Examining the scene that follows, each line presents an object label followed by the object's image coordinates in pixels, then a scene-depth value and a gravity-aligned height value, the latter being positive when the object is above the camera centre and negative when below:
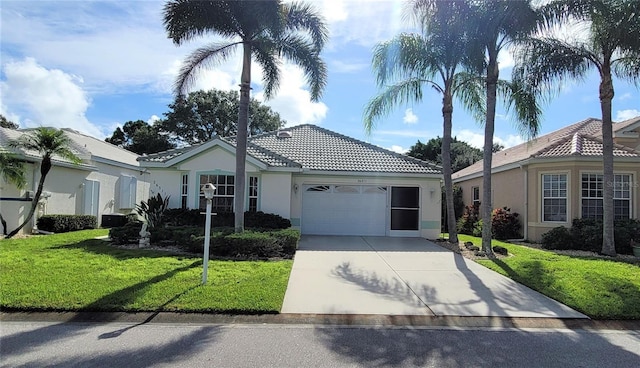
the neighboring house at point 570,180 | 15.03 +1.14
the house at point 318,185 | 15.07 +0.71
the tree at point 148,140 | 41.34 +6.19
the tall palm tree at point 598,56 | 11.10 +4.76
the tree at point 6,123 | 37.95 +7.35
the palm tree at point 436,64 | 12.34 +4.95
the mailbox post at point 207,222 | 7.18 -0.41
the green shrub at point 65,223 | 15.27 -1.06
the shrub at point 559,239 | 13.55 -1.07
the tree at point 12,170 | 12.93 +0.84
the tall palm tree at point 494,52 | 10.83 +4.67
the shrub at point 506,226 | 17.03 -0.81
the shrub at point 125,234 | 12.02 -1.10
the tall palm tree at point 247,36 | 10.80 +4.87
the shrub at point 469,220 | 20.22 -0.71
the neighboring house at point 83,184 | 14.38 +0.62
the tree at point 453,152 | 36.47 +5.51
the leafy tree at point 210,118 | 40.22 +8.52
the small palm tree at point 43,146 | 13.51 +1.74
